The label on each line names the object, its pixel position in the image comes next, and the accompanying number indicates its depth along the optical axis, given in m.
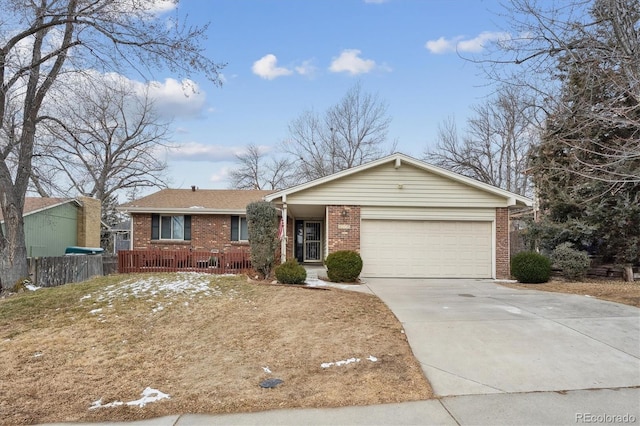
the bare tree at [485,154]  29.11
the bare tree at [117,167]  30.08
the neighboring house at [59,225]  21.38
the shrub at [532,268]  12.66
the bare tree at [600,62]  7.32
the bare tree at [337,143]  32.75
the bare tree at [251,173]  41.91
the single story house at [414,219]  14.09
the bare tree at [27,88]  10.17
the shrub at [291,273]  11.64
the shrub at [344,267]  12.46
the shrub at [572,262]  13.12
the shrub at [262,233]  12.78
